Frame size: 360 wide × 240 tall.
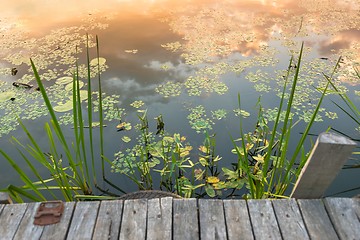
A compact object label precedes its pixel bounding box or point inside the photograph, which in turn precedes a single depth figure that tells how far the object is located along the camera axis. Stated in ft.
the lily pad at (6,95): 9.11
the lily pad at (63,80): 9.71
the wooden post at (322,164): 3.78
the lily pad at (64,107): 8.73
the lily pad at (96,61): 10.69
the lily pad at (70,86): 9.45
